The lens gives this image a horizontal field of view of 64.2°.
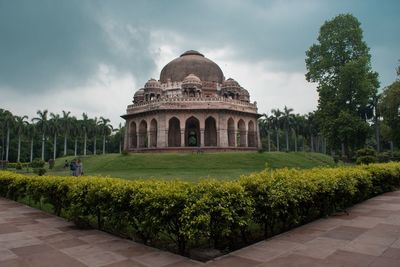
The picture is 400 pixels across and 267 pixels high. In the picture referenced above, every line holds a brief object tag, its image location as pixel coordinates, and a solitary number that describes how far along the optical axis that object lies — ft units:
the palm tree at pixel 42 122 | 163.37
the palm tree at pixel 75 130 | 167.43
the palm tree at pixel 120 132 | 203.27
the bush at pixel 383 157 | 87.89
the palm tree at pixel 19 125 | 158.20
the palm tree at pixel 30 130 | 162.20
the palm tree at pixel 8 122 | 155.53
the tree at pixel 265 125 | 167.08
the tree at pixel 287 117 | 162.50
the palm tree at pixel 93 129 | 173.47
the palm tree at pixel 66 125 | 165.78
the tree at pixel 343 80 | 80.64
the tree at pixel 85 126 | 169.27
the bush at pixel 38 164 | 93.61
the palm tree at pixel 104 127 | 179.42
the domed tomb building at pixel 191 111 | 107.24
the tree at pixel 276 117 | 164.25
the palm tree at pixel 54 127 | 162.71
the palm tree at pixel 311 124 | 166.03
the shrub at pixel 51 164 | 93.16
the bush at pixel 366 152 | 69.95
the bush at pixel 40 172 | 64.21
